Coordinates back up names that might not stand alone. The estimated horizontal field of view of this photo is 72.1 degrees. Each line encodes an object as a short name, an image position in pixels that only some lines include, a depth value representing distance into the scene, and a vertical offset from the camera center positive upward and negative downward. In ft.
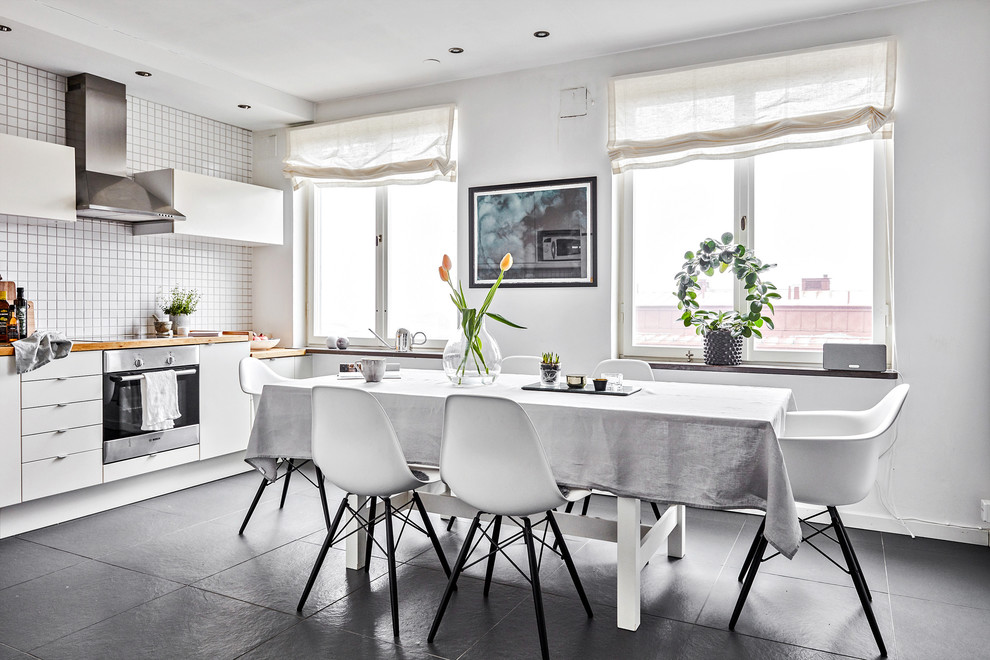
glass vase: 10.30 -0.47
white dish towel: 13.28 -1.43
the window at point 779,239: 12.35 +1.72
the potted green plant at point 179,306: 15.66 +0.52
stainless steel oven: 12.75 -1.42
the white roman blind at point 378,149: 15.75 +4.37
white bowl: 16.49 -0.39
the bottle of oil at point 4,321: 11.84 +0.12
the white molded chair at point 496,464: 7.20 -1.49
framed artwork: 14.39 +2.12
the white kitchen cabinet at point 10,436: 11.11 -1.77
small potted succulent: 10.12 -0.62
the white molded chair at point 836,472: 7.58 -1.64
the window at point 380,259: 16.46 +1.76
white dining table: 7.34 -1.41
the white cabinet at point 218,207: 14.73 +2.85
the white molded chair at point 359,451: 7.99 -1.49
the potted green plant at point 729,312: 12.70 +0.58
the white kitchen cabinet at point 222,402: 14.60 -1.64
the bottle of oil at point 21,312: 12.17 +0.29
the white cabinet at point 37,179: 11.78 +2.68
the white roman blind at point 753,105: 11.80 +4.16
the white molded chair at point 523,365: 13.23 -0.72
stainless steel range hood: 13.38 +3.66
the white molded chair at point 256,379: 11.57 -0.93
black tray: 9.48 -0.86
